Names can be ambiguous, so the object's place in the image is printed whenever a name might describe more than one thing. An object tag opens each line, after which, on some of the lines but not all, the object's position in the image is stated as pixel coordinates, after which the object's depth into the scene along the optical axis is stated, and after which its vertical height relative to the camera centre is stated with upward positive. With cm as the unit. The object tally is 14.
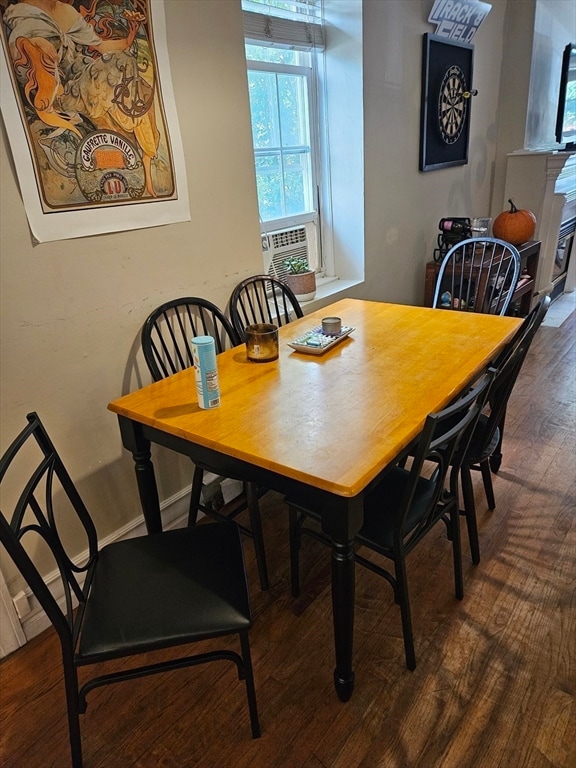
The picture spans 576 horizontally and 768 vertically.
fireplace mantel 401 -37
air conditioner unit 260 -41
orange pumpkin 353 -51
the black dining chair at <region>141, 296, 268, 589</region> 173 -59
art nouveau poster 138 +17
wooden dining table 115 -61
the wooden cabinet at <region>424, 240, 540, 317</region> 342 -85
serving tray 174 -58
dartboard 328 +27
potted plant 251 -54
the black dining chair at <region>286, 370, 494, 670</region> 119 -92
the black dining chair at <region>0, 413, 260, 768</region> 111 -92
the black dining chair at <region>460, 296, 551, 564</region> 154 -78
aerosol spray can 135 -50
